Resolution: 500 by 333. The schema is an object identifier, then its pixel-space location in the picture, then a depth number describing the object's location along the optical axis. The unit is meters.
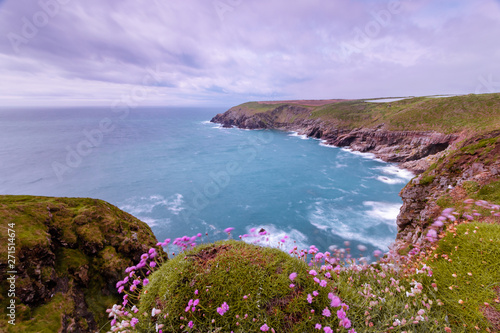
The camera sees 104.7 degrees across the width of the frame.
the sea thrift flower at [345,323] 2.86
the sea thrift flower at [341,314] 2.93
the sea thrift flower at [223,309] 3.26
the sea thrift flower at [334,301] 3.15
